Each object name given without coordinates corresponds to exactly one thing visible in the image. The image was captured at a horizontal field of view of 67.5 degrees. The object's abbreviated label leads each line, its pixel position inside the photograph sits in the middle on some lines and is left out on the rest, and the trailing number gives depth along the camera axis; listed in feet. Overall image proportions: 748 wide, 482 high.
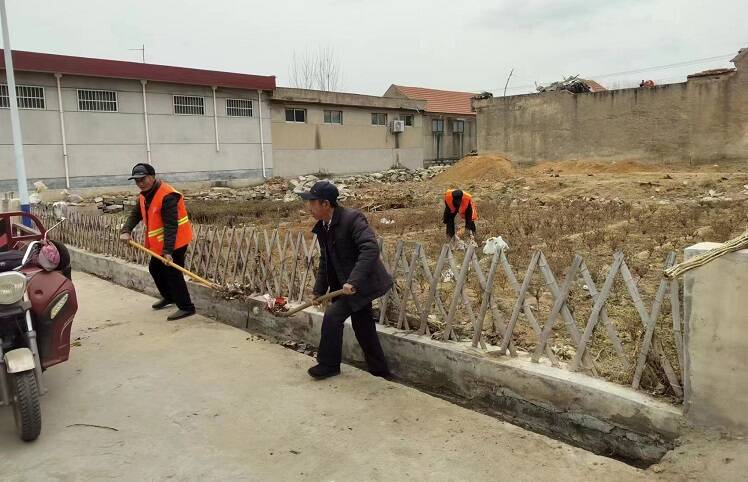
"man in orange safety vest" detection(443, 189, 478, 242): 24.43
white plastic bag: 21.84
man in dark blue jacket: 11.77
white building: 54.08
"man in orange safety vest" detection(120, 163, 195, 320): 17.03
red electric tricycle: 9.65
